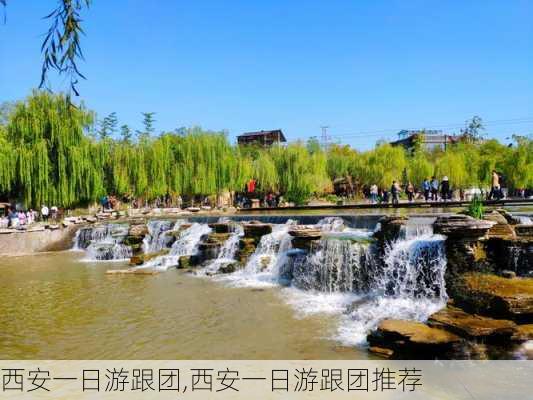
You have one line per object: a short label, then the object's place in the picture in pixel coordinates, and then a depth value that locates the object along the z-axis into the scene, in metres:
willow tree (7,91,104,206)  21.11
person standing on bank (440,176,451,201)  23.62
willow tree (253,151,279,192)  31.27
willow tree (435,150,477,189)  32.09
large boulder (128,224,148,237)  18.53
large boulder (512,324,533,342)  6.67
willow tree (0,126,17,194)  20.53
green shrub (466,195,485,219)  10.05
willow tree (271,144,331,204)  30.91
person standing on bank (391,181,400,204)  24.23
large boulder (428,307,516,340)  6.64
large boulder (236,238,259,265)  14.12
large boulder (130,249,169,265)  15.71
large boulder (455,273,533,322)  7.05
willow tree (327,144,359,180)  36.75
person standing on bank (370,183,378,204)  27.67
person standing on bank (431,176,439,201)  25.83
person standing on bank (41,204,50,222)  21.50
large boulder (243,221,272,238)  14.52
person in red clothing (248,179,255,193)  32.19
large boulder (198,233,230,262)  14.95
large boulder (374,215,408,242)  11.10
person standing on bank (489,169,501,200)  20.65
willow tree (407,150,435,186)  33.25
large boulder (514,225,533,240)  9.38
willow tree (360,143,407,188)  32.69
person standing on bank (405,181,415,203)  26.28
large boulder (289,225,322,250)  12.34
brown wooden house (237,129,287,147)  64.12
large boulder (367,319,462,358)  6.49
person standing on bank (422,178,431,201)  25.08
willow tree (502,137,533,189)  28.03
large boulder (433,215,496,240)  8.95
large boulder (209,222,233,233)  16.16
